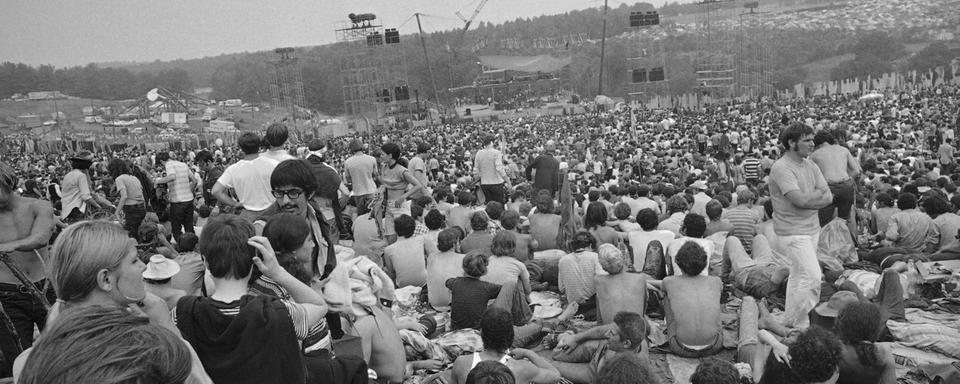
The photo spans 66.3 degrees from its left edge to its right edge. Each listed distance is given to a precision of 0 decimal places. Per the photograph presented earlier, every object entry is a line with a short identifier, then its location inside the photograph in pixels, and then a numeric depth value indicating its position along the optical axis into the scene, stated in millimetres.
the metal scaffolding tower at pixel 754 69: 71375
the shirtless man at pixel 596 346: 3997
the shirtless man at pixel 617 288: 4848
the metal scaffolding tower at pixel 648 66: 73625
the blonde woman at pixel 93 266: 2301
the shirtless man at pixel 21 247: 4041
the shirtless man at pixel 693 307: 4746
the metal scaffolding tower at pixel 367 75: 66125
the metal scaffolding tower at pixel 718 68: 69062
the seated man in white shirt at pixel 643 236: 6349
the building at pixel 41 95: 108125
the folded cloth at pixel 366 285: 4047
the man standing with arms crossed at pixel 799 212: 4922
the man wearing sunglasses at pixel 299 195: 3553
